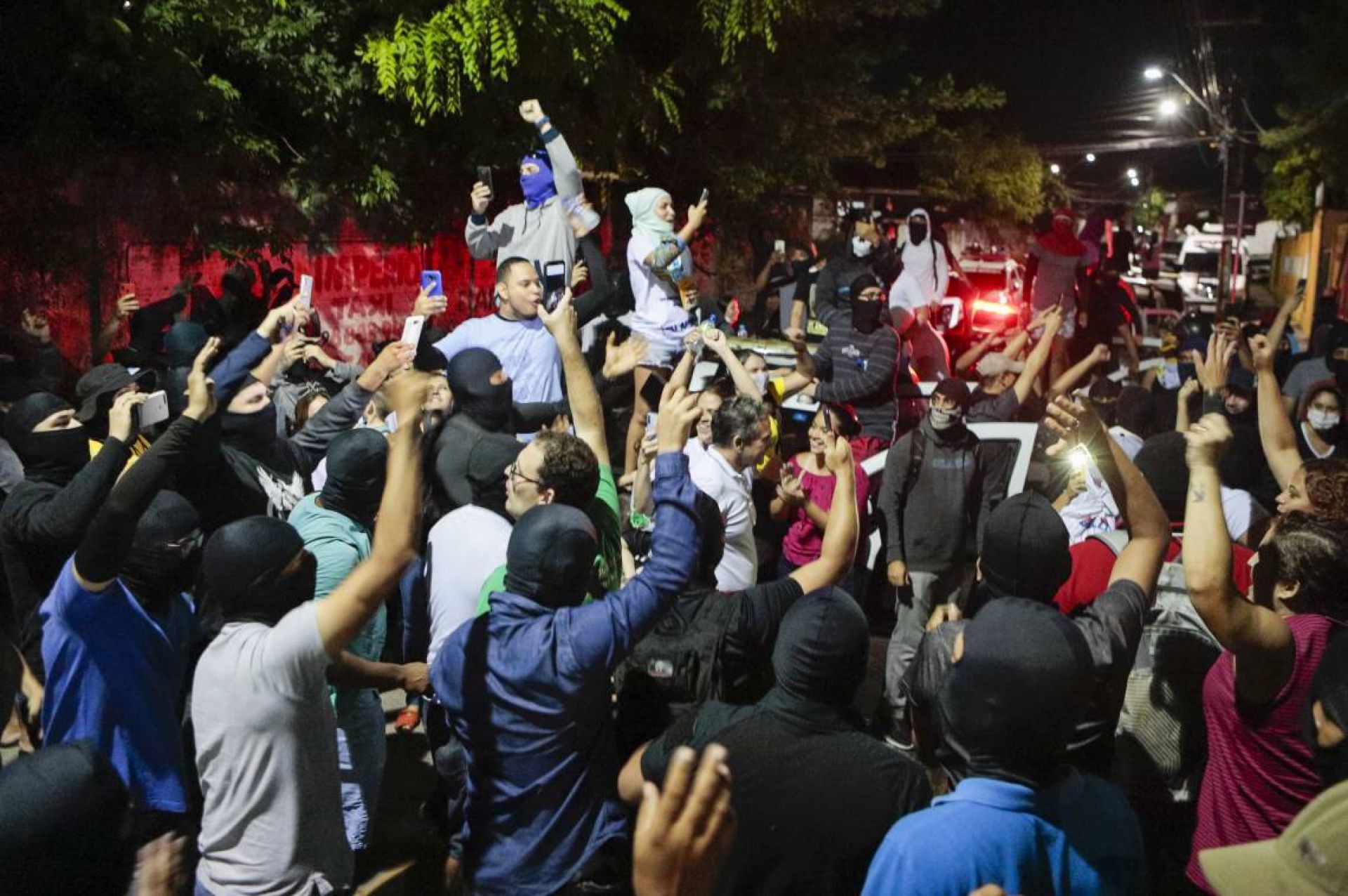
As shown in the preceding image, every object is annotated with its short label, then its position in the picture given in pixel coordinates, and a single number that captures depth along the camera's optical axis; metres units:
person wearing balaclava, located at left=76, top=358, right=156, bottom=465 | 5.34
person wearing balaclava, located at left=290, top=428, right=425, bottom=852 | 4.54
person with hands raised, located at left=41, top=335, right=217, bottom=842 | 3.75
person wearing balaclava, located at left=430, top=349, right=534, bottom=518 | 5.31
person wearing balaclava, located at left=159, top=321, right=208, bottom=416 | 7.06
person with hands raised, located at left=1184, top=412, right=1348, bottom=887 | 3.44
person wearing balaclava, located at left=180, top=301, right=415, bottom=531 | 5.74
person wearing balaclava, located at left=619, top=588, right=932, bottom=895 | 3.00
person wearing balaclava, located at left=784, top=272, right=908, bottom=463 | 8.24
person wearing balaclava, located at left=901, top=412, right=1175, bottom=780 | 3.85
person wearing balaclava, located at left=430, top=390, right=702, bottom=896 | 3.50
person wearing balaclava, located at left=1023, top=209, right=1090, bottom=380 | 13.21
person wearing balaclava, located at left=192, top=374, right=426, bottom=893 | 3.34
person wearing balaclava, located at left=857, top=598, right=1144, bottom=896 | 2.59
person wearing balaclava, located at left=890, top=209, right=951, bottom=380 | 12.48
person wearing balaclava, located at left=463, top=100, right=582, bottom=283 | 8.76
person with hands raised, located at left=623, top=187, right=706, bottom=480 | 8.99
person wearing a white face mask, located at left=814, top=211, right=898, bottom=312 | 9.33
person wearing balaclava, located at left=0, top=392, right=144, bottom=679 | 4.40
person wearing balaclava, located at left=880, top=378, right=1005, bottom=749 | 6.83
